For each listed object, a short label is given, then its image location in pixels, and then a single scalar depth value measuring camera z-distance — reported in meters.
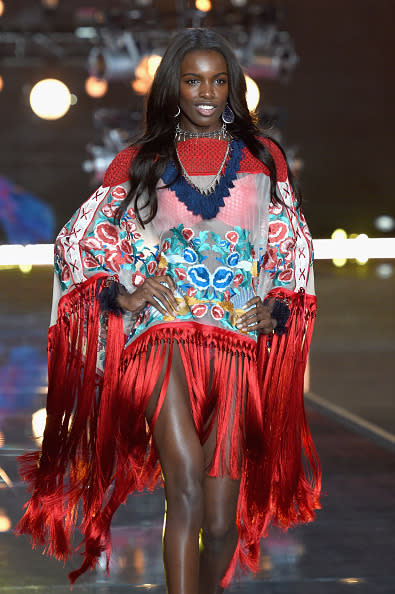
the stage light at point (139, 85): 18.72
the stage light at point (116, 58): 19.56
